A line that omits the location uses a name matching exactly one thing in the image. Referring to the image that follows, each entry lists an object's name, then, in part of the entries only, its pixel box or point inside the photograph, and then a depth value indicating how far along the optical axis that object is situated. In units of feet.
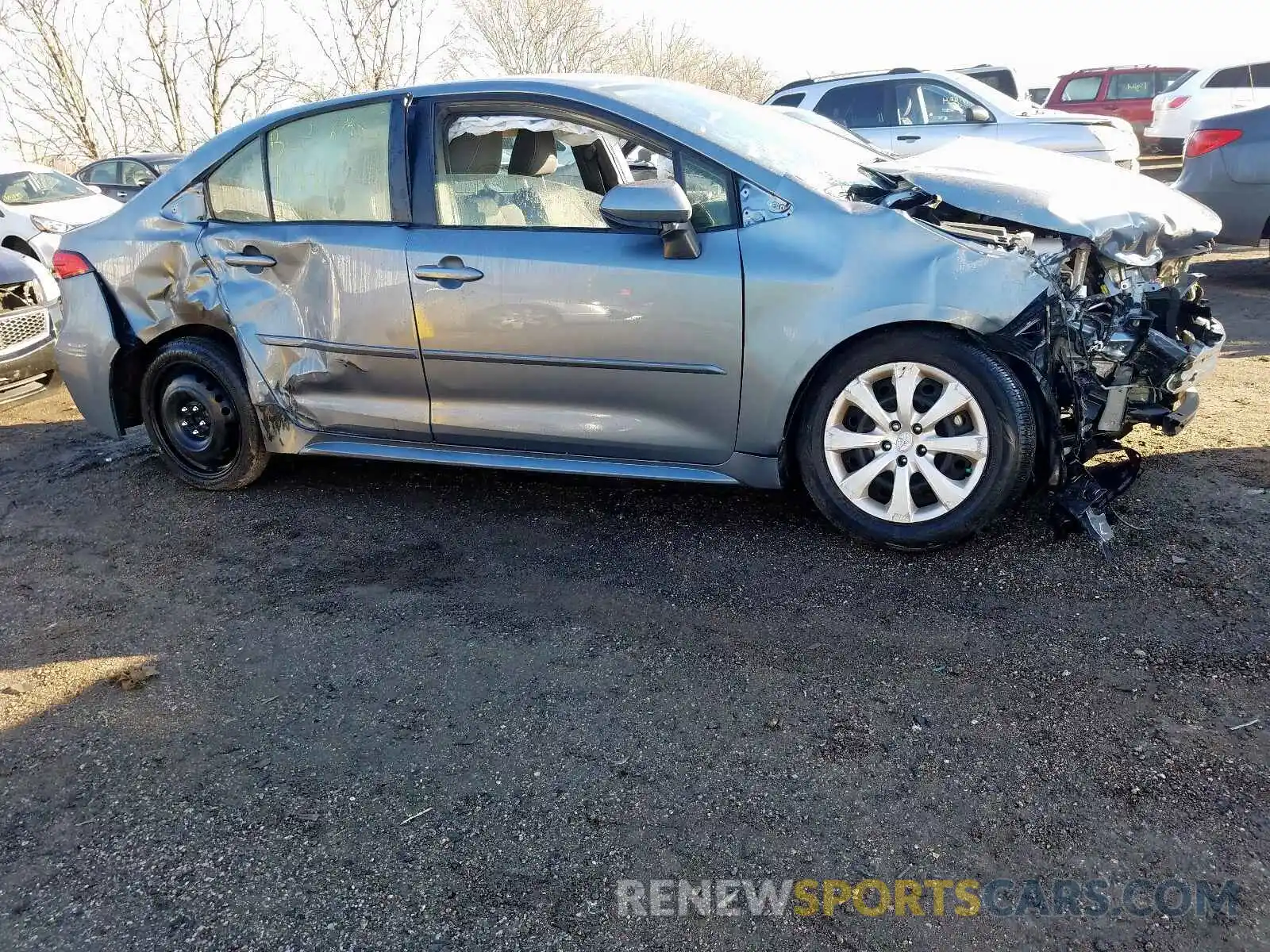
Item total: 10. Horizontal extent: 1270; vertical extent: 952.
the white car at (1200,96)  49.55
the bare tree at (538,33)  92.38
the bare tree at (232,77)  68.74
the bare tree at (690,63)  108.78
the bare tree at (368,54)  73.41
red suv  62.44
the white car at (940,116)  33.40
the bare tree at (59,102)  65.57
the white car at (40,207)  32.71
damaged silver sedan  10.73
